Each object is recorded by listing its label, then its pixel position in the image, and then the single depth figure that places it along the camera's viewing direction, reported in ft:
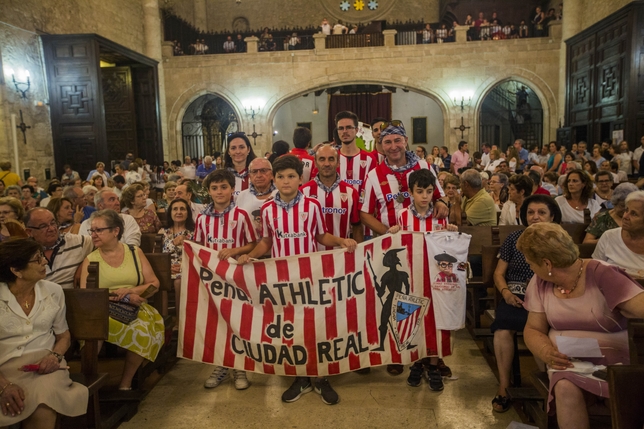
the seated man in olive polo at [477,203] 16.07
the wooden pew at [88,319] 9.70
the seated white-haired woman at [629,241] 10.51
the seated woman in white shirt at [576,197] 16.35
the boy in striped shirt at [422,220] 11.39
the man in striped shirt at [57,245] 11.61
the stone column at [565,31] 50.93
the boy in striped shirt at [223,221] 12.37
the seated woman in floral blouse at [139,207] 17.40
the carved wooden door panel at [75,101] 41.45
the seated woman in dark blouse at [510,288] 10.37
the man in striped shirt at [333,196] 12.49
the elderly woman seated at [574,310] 7.54
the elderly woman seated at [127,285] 11.04
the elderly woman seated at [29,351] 8.29
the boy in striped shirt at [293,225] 11.27
